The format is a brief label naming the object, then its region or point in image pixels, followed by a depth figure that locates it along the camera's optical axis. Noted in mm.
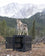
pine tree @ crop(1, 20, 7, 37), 32059
